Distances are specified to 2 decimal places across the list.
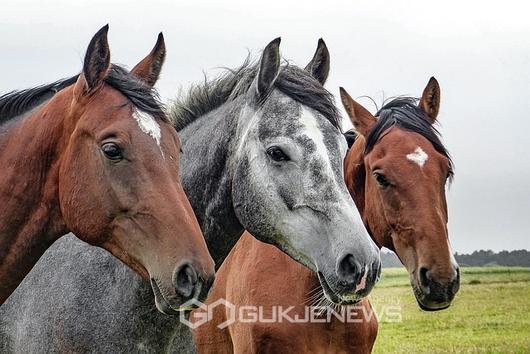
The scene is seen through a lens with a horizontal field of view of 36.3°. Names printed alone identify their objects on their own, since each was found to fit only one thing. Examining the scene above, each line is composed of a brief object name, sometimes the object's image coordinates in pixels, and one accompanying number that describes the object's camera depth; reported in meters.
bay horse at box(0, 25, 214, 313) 4.30
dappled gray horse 5.11
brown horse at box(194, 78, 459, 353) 6.52
